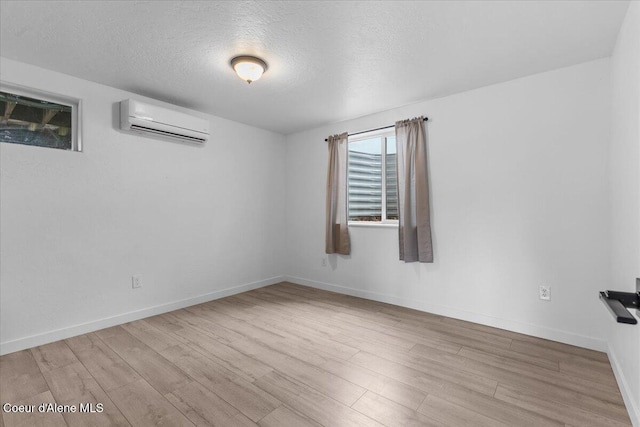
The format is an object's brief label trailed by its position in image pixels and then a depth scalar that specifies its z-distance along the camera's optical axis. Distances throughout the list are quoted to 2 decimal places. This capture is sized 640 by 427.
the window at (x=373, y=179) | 3.79
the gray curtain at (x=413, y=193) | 3.26
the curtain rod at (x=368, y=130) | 3.66
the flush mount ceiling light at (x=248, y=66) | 2.37
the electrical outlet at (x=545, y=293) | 2.58
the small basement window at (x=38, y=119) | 2.47
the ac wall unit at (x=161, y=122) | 2.90
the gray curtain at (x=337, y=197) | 4.05
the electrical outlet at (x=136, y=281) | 3.11
